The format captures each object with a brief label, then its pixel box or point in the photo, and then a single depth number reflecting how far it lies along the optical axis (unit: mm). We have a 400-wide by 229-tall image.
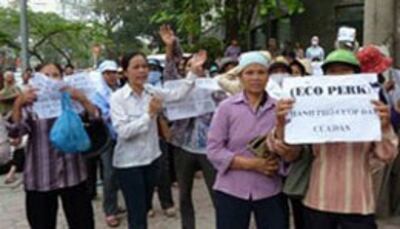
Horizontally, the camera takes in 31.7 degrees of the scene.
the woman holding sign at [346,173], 3842
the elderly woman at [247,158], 4242
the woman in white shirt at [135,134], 5391
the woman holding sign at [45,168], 5000
